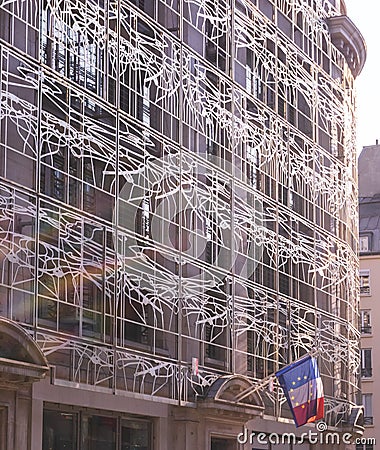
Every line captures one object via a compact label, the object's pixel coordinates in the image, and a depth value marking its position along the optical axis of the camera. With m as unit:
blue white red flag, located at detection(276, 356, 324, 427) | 31.94
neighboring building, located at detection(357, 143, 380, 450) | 67.62
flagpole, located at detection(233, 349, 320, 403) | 31.55
